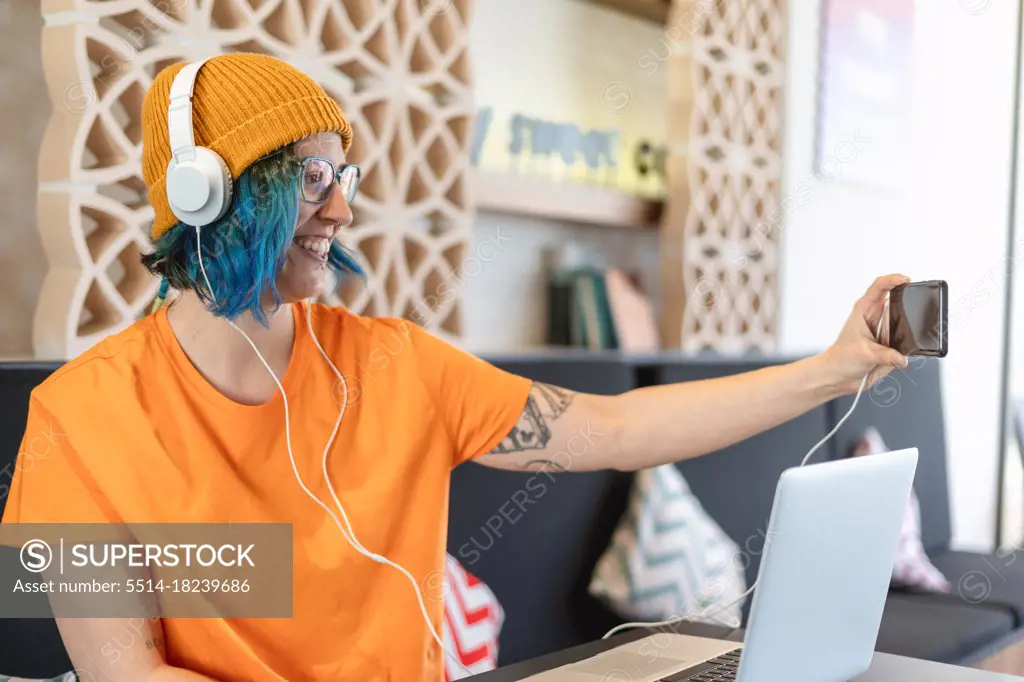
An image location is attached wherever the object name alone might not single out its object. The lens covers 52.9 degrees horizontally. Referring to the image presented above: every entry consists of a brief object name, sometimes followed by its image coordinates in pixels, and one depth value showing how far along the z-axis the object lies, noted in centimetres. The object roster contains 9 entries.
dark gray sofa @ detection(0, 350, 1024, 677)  185
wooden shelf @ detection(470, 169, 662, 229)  245
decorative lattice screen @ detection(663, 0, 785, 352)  282
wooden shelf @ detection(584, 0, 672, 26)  293
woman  111
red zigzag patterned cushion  171
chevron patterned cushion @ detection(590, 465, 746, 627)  211
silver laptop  84
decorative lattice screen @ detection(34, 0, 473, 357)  156
